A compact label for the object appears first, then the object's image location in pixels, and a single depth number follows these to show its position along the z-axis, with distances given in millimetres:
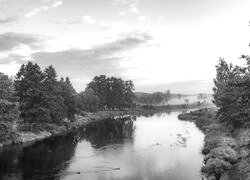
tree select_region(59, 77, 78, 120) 101112
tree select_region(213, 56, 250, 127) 27000
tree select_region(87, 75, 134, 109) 173900
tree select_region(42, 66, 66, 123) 82700
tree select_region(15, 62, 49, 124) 78488
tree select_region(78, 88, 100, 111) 140350
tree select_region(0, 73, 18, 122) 60656
